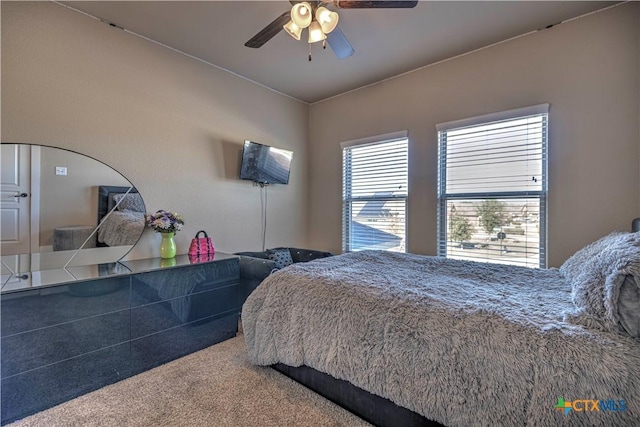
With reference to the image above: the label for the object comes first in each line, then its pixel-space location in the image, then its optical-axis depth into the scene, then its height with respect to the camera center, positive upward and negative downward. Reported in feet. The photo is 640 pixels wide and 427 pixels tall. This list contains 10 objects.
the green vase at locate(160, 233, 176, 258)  8.40 -1.02
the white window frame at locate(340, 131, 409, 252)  12.38 +0.69
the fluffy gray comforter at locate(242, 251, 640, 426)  3.11 -1.79
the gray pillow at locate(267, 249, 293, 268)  11.32 -1.80
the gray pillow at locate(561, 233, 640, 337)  3.21 -0.96
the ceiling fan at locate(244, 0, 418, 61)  5.62 +4.26
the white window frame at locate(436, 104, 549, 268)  8.19 +0.90
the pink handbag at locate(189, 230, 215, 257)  8.96 -1.10
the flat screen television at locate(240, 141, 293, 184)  10.73 +2.04
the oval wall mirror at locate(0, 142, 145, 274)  6.40 +0.04
